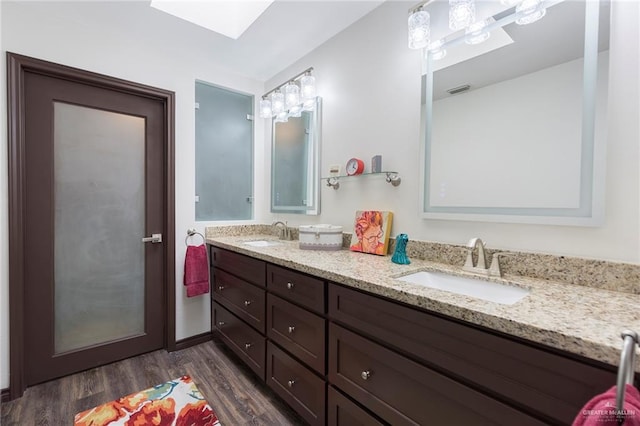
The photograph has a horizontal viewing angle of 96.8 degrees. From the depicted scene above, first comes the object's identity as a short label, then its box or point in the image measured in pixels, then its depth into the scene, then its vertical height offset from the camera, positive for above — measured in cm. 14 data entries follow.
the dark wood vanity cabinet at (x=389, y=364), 70 -52
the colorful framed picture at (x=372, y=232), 169 -15
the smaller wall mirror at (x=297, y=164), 226 +38
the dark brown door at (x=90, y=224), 187 -15
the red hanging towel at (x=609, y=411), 47 -35
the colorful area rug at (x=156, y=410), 156 -119
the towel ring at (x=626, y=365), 48 -27
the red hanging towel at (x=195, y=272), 230 -54
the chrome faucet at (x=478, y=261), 124 -24
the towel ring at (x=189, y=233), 241 -24
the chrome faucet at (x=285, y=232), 249 -23
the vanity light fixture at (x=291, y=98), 225 +92
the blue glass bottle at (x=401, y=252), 145 -23
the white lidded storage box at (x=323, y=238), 186 -20
